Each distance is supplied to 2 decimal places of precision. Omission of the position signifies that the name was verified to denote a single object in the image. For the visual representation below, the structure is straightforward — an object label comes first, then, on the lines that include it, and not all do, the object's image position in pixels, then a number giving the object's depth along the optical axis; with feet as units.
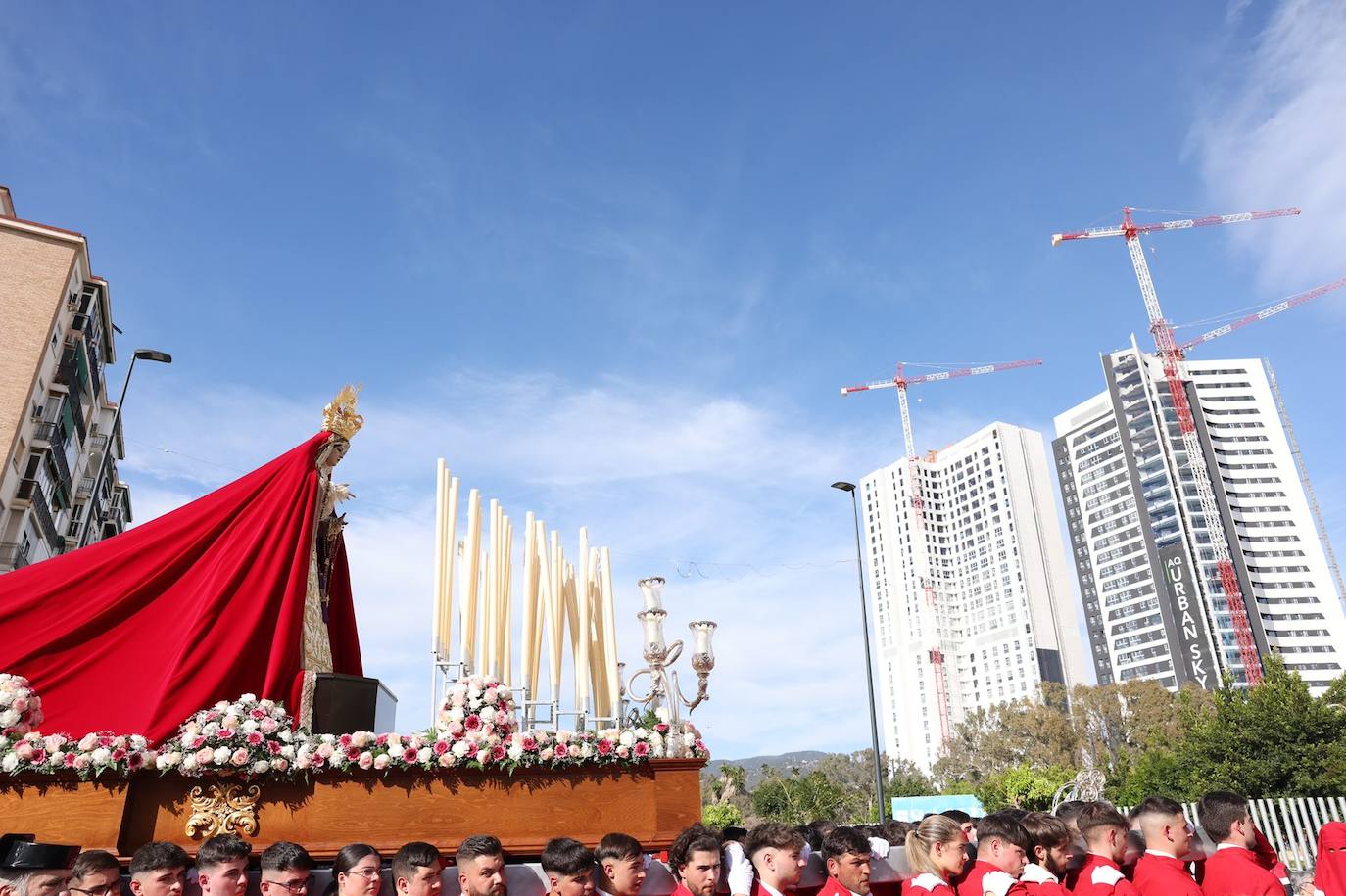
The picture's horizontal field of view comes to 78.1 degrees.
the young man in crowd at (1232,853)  14.78
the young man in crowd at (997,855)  15.30
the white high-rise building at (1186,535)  294.25
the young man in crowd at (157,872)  14.44
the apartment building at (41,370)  75.92
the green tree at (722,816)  106.42
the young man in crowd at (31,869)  14.07
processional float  18.25
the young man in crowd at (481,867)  14.37
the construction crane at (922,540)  375.86
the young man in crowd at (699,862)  14.58
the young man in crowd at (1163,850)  14.53
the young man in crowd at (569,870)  14.37
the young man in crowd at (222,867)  14.61
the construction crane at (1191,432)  268.41
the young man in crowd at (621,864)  14.93
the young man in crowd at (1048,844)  16.21
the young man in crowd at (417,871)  14.26
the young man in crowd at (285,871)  14.35
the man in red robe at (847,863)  15.08
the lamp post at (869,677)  59.47
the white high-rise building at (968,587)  368.48
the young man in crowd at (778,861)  15.06
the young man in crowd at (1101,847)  14.94
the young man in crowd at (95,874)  13.94
